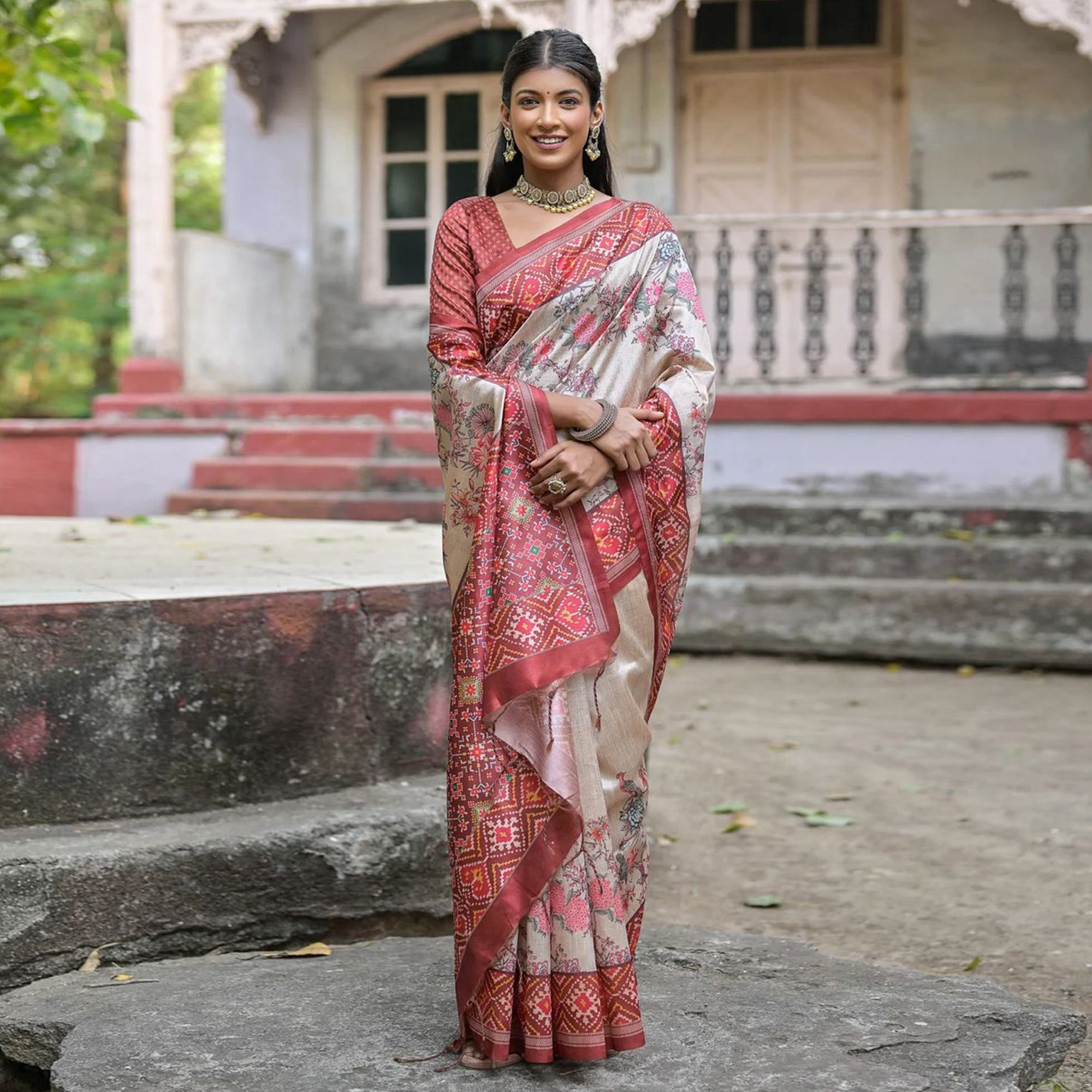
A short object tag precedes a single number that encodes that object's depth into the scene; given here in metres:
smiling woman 2.33
